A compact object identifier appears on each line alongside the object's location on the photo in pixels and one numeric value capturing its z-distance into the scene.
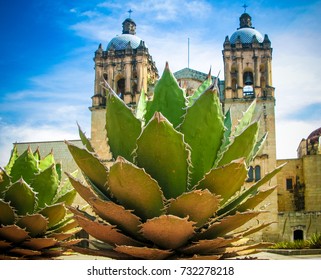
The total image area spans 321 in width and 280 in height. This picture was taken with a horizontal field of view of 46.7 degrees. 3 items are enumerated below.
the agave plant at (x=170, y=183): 3.15
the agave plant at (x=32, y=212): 4.22
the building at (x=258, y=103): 59.73
